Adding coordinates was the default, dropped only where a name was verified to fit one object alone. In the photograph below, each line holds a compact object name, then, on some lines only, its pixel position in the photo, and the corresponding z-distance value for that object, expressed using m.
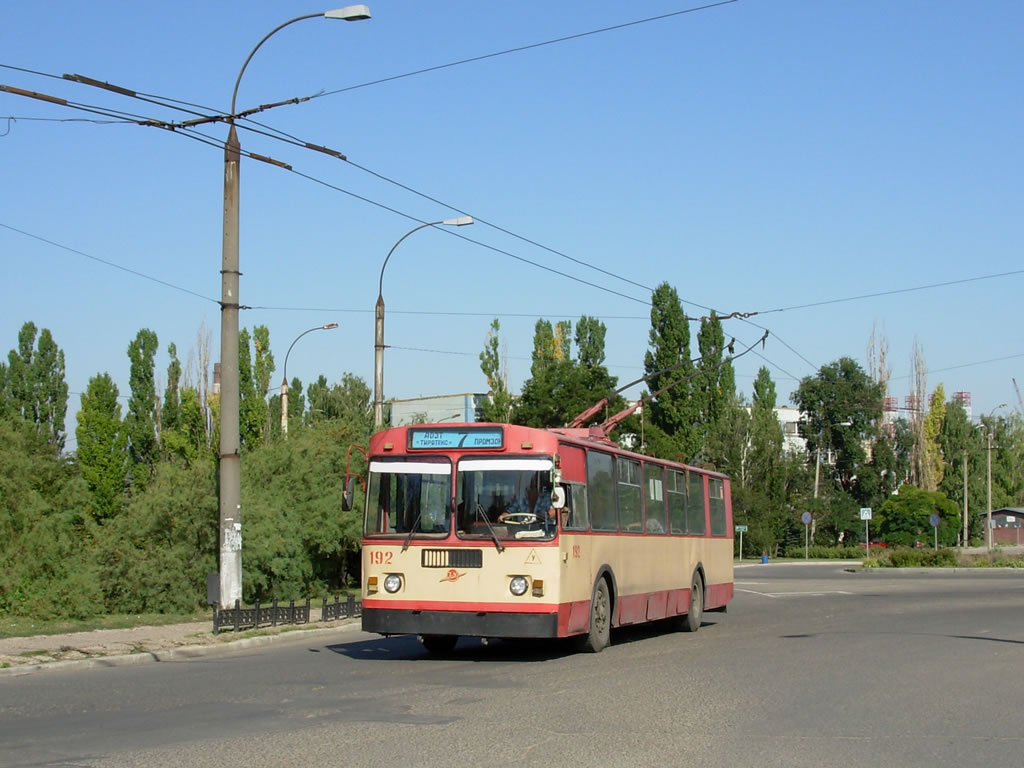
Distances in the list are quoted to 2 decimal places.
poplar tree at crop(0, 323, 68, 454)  62.16
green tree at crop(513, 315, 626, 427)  64.06
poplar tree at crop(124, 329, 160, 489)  62.12
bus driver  14.77
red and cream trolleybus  14.67
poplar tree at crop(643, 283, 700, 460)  70.88
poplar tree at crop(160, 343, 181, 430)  64.44
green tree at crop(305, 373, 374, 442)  68.25
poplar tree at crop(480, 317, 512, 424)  64.50
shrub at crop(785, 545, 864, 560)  75.44
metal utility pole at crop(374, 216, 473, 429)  27.02
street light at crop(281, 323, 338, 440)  42.81
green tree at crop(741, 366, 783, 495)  77.44
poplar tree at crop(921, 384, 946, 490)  99.25
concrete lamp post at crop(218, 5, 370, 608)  19.19
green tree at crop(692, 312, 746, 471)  72.19
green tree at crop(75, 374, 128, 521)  59.31
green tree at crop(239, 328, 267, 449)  61.56
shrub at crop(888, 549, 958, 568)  52.69
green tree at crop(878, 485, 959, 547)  82.06
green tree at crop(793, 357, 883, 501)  101.25
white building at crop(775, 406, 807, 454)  148.25
